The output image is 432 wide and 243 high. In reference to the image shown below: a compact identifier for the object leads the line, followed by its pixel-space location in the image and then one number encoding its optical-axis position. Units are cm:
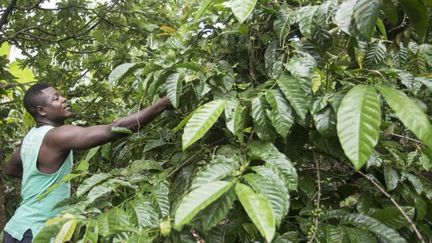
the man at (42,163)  192
